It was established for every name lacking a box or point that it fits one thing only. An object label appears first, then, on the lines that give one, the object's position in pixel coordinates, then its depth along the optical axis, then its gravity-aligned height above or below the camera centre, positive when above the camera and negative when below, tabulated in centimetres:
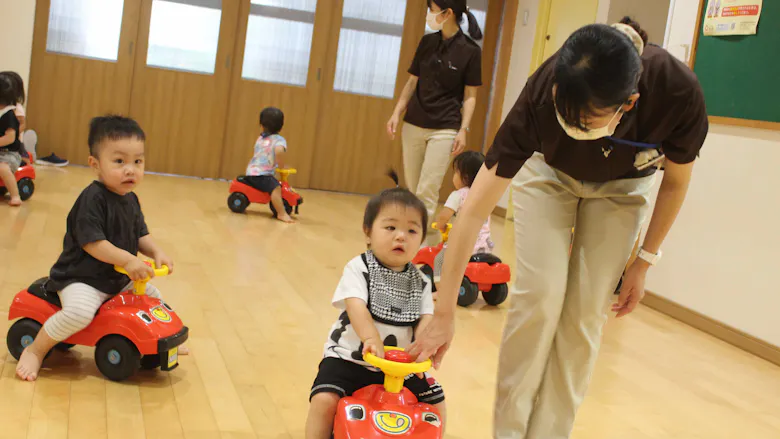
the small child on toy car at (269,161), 597 -45
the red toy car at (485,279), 401 -72
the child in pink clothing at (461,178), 400 -25
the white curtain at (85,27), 741 +42
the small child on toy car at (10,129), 512 -41
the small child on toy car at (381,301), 196 -45
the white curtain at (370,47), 801 +65
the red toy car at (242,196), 600 -71
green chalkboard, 410 +49
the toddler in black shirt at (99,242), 237 -48
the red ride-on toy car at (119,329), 240 -73
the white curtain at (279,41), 782 +57
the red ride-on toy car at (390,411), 176 -64
